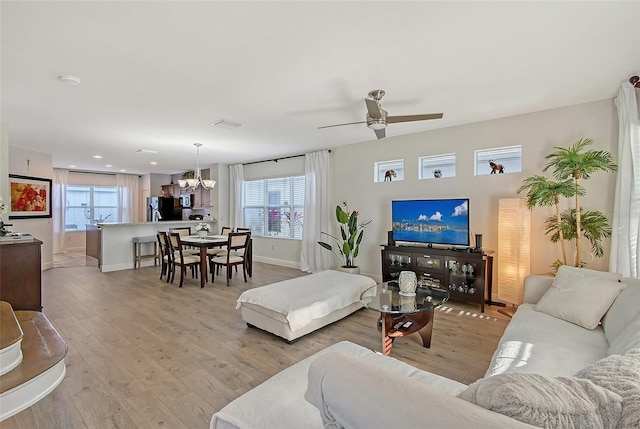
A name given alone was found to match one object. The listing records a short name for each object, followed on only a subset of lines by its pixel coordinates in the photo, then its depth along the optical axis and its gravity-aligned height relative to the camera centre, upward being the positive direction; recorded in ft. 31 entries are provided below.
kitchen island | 21.09 -2.48
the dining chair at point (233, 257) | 17.62 -2.92
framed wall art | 19.81 +0.76
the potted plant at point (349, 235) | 17.78 -1.54
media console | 12.91 -2.66
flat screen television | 13.73 -0.52
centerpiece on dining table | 20.48 -1.43
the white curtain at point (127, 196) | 33.76 +1.42
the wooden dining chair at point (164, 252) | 18.30 -2.68
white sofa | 2.41 -1.97
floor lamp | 12.28 -1.48
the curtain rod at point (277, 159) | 21.91 +4.00
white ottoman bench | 9.75 -3.23
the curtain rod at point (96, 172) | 31.16 +3.88
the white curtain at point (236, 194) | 26.68 +1.38
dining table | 16.99 -2.07
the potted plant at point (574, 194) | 10.00 +0.61
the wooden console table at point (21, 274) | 11.02 -2.48
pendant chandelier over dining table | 20.22 +1.80
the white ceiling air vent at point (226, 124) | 13.75 +4.02
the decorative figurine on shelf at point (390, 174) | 17.46 +2.10
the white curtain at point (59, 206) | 29.32 +0.24
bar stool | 22.06 -3.00
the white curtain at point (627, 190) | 9.95 +0.74
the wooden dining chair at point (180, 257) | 17.30 -2.93
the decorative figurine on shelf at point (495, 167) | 13.80 +2.01
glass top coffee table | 8.83 -2.94
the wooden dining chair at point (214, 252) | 19.89 -2.93
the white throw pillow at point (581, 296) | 7.52 -2.23
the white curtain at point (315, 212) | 20.30 -0.14
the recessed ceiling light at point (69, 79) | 9.05 +3.95
